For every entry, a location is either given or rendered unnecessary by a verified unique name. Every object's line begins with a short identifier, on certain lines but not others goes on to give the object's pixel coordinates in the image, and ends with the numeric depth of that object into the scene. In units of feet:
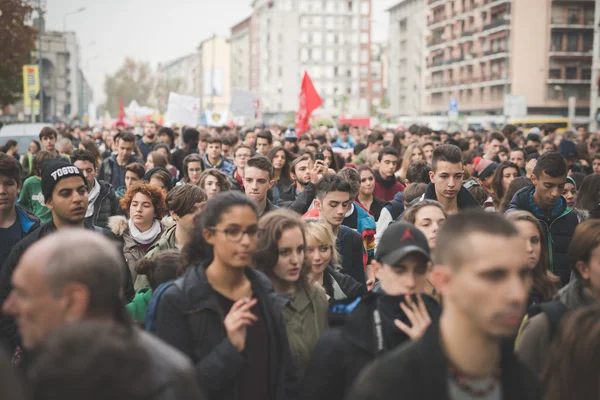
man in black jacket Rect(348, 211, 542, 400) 8.89
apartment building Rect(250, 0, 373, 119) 418.72
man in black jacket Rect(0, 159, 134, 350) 19.25
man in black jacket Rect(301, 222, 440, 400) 12.27
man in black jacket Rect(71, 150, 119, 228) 29.73
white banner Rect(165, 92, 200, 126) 68.69
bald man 8.77
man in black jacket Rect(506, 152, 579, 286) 24.16
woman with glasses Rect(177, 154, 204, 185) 36.54
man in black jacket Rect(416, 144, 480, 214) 23.91
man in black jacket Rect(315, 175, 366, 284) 22.62
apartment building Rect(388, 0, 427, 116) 355.77
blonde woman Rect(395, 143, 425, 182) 39.99
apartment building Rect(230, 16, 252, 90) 479.00
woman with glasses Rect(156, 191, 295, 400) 12.59
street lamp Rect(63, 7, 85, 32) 189.41
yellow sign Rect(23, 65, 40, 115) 100.48
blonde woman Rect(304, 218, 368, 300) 17.84
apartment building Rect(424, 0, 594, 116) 252.83
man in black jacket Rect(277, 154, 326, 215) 32.14
